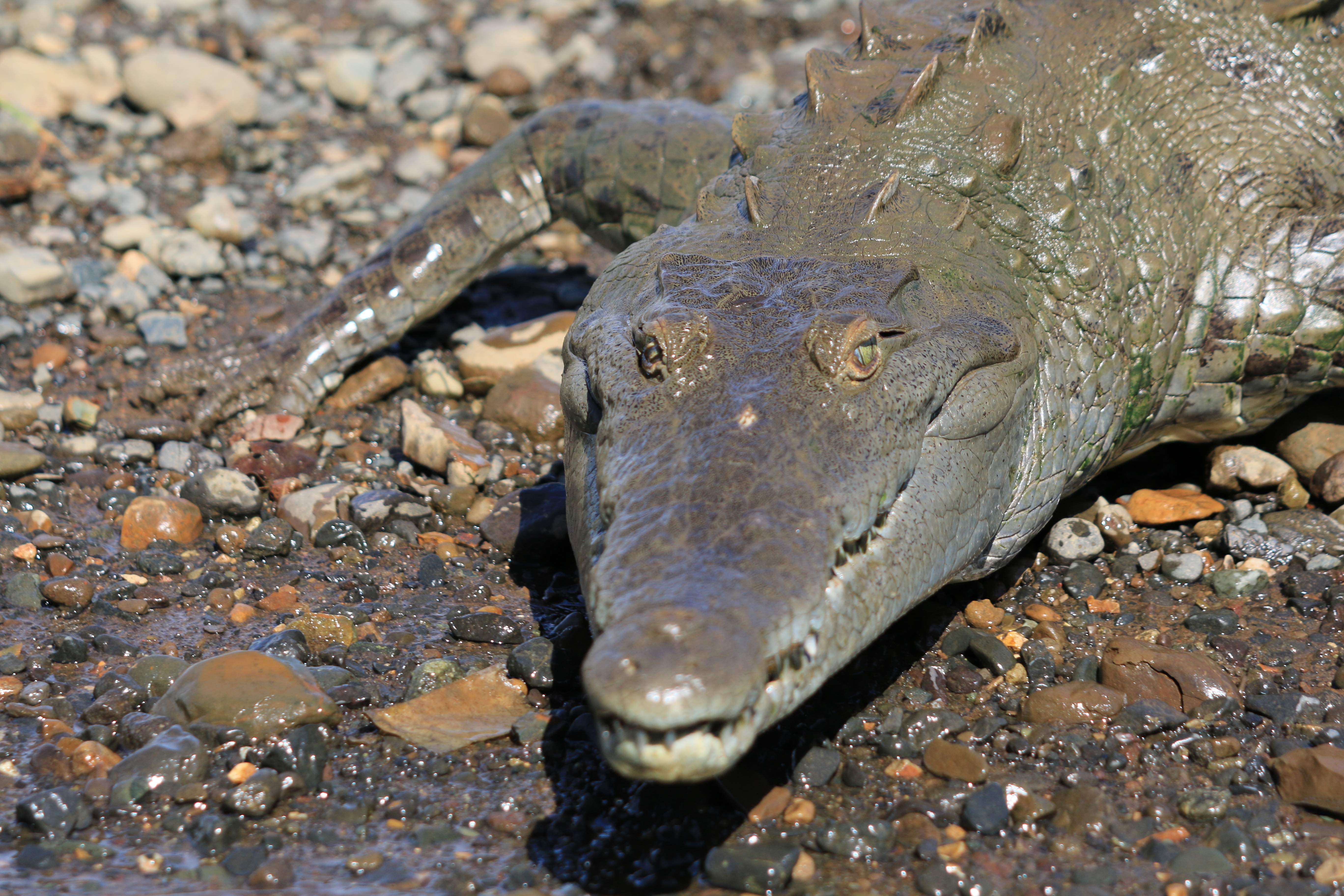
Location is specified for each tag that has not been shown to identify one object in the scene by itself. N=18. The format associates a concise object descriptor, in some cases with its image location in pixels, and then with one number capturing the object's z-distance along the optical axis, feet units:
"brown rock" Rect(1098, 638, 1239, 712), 21.12
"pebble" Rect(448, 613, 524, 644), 23.00
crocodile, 15.17
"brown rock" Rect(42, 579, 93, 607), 23.79
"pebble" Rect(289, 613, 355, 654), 22.68
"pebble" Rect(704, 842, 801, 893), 16.79
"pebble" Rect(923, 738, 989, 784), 19.04
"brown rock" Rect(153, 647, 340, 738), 19.54
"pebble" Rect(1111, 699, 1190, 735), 20.39
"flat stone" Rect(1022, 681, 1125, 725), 20.67
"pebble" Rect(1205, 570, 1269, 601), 24.39
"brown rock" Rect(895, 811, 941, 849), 17.74
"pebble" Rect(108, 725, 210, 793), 18.45
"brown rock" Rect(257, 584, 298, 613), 24.06
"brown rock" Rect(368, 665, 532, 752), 20.08
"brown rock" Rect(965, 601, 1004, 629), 23.32
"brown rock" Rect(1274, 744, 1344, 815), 18.37
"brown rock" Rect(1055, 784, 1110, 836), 18.10
